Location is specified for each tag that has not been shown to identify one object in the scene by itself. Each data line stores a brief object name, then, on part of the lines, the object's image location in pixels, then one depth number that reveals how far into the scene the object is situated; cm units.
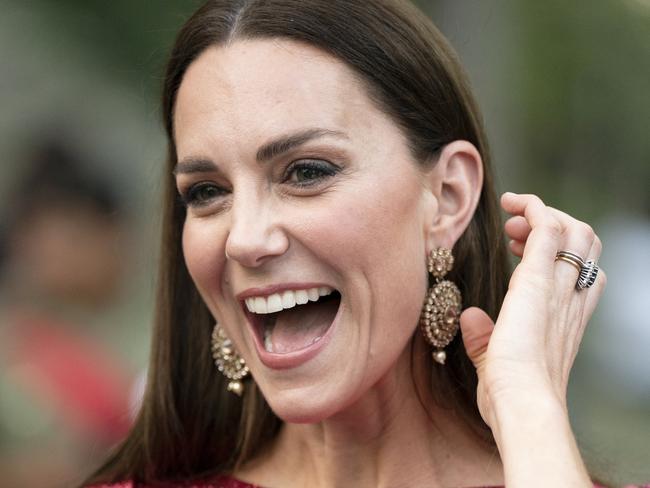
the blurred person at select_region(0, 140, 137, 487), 919
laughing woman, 548
